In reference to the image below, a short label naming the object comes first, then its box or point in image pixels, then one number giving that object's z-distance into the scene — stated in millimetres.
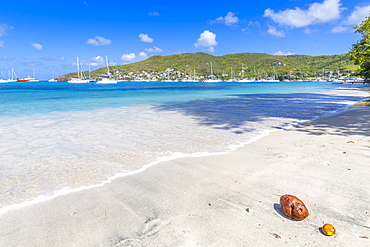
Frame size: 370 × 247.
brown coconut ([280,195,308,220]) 3148
